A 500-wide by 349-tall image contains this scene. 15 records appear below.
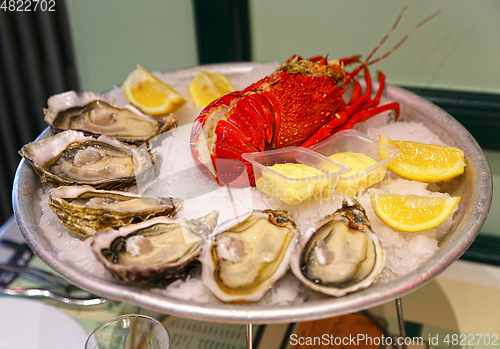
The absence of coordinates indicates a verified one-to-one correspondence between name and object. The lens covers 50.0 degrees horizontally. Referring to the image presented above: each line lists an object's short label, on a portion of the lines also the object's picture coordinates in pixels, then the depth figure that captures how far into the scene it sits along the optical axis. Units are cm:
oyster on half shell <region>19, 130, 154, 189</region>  46
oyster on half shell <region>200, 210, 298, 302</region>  36
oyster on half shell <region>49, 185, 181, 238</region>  41
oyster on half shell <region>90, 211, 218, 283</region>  36
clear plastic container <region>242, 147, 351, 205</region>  43
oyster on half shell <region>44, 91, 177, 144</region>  52
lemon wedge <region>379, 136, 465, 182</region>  47
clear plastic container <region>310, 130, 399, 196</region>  45
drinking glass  42
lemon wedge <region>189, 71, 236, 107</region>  58
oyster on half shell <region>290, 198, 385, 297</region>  37
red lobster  51
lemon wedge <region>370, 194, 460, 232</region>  41
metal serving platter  35
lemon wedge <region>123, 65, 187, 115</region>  56
